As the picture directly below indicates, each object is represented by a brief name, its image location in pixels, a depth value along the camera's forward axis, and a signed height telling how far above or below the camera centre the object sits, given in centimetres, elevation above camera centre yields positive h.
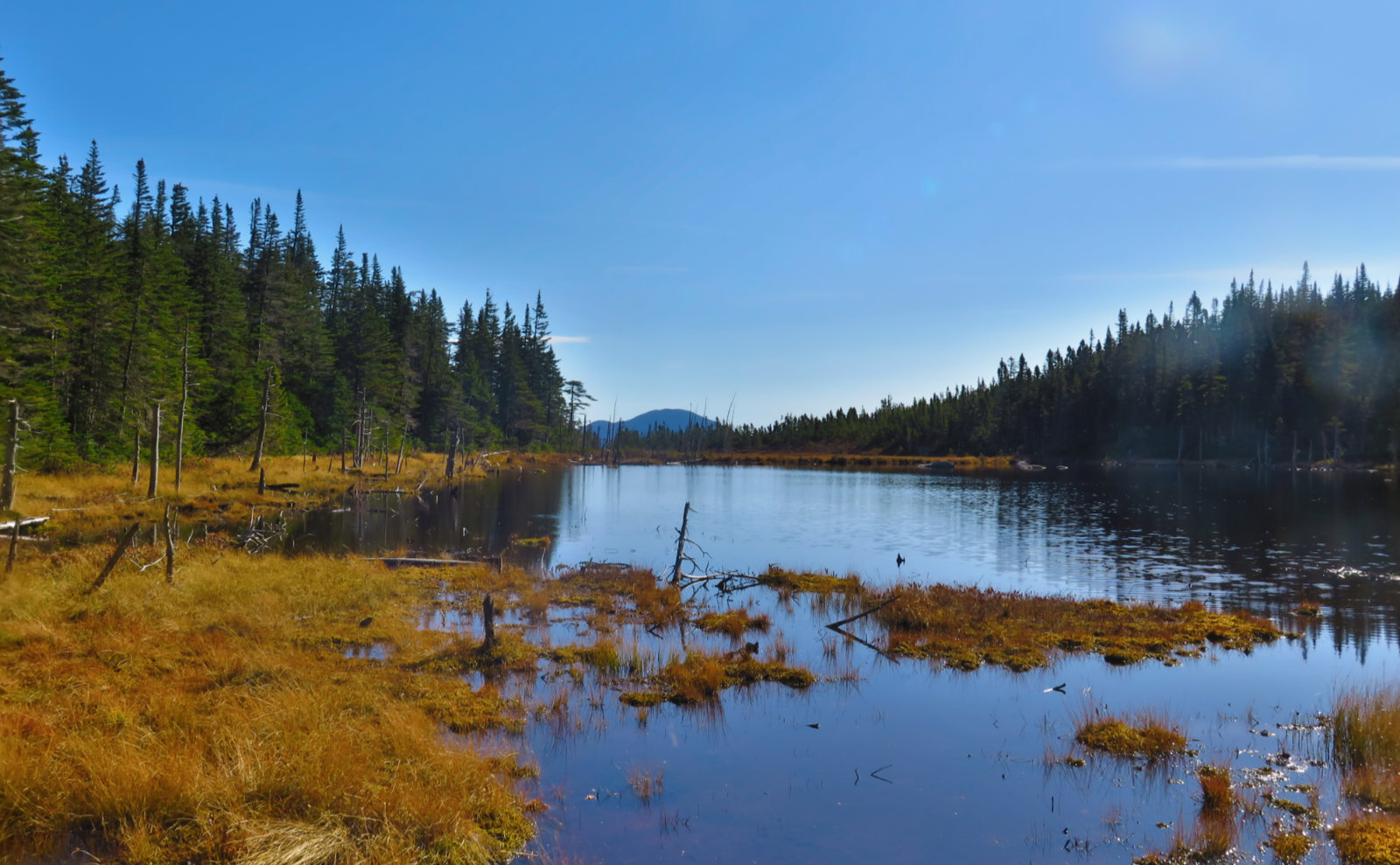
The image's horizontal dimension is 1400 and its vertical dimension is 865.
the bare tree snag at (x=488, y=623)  1537 -355
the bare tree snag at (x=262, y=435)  5081 +84
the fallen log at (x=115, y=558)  1581 -248
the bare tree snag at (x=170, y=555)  1780 -263
